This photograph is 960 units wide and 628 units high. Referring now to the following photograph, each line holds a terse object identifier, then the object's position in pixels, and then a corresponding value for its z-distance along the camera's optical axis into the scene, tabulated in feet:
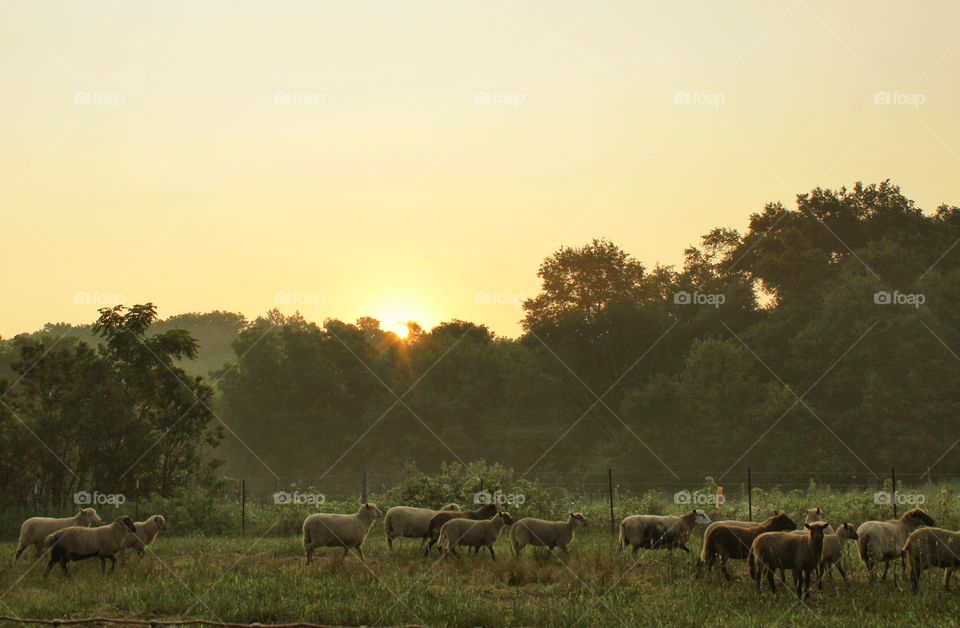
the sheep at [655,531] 74.69
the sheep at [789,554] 56.85
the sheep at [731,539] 63.93
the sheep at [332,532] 75.92
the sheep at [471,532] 76.79
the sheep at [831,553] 61.62
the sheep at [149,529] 81.35
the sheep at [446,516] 80.64
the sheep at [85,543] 69.41
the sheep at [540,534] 77.25
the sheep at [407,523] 83.87
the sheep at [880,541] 63.36
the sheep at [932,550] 58.90
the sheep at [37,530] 79.05
